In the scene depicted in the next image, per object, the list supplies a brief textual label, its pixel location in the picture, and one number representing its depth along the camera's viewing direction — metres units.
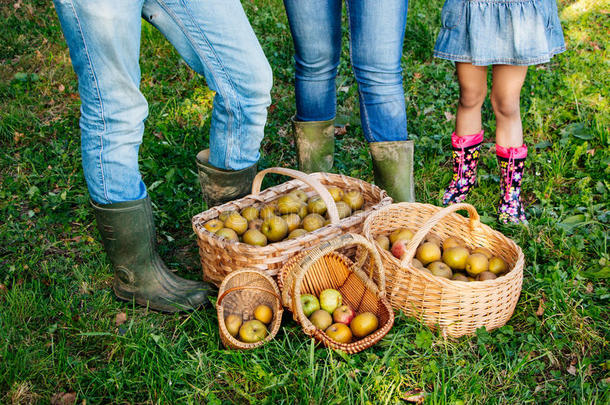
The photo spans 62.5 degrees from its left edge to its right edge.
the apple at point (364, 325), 2.20
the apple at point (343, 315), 2.26
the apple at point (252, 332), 2.17
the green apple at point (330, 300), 2.31
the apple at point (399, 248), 2.48
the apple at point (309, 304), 2.28
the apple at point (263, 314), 2.28
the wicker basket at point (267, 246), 2.35
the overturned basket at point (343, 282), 2.07
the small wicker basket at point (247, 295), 2.26
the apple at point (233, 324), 2.22
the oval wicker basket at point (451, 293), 2.18
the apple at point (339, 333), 2.16
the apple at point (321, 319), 2.21
